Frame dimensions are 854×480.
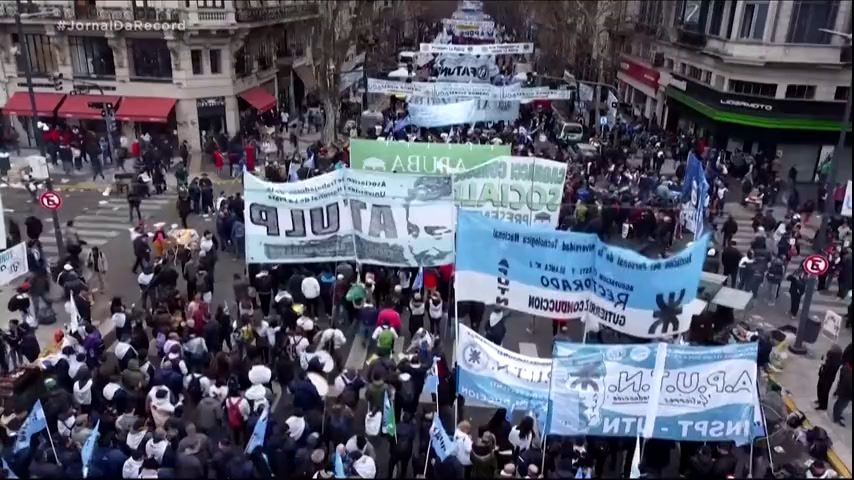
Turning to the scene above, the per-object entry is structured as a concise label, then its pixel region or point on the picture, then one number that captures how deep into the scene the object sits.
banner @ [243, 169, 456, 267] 14.75
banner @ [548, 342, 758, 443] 9.49
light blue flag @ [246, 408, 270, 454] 9.67
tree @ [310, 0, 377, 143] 33.59
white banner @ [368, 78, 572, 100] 30.14
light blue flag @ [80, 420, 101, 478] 9.24
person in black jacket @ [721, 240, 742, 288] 16.86
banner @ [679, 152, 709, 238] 16.44
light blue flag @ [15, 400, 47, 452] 9.66
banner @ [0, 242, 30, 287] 14.61
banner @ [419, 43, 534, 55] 33.97
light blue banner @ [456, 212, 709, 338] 11.01
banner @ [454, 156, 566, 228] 15.93
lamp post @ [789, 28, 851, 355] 14.20
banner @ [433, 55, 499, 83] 36.81
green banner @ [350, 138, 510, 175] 17.84
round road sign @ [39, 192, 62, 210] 17.20
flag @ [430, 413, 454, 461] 9.58
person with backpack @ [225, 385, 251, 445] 10.58
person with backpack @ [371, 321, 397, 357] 12.34
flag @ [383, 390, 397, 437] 10.11
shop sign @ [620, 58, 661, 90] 39.73
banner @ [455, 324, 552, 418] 10.04
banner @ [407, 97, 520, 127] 28.22
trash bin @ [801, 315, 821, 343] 15.15
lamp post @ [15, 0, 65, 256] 18.02
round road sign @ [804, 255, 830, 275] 14.48
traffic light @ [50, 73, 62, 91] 30.30
